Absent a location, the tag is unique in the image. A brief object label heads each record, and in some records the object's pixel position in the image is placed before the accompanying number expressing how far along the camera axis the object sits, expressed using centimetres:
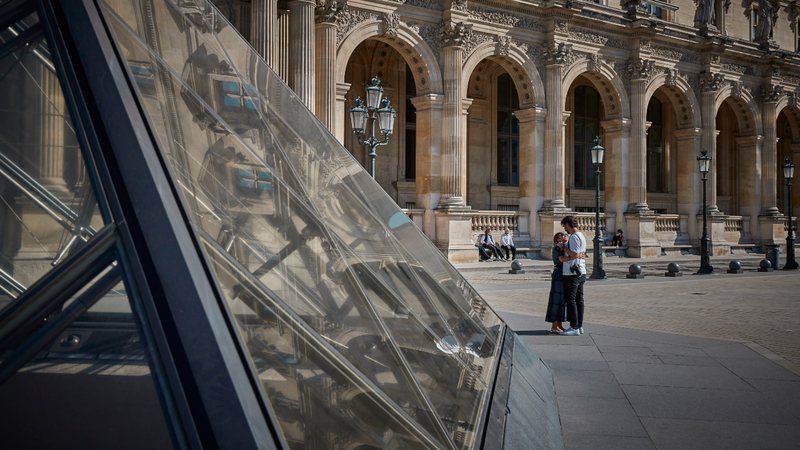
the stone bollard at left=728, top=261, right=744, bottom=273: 2098
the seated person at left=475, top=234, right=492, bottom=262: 2188
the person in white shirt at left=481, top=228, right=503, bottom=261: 2211
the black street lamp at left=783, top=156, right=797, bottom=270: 2363
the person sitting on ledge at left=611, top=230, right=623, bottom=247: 2629
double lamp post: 1347
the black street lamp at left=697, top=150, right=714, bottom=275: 2050
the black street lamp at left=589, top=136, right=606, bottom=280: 1833
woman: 818
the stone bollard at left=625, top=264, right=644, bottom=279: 1826
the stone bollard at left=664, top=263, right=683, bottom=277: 1889
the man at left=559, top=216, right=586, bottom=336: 813
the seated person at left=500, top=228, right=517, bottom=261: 2266
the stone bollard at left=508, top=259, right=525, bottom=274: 1914
